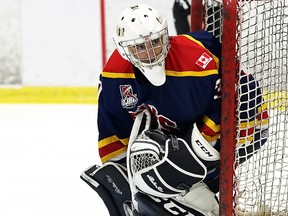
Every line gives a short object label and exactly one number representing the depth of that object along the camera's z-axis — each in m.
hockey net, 7.94
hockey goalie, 8.06
